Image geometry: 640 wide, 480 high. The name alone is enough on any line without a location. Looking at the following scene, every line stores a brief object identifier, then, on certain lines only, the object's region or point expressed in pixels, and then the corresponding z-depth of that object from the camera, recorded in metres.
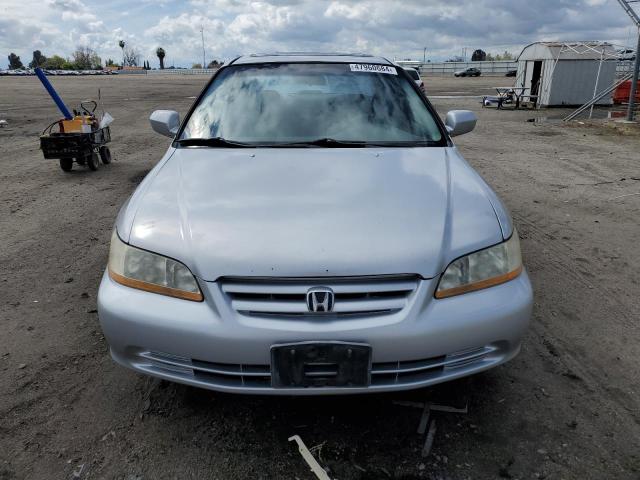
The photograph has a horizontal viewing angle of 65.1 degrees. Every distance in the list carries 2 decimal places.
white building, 17.44
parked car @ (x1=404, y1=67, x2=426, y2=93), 15.09
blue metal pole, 6.82
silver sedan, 1.88
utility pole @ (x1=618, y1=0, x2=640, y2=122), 12.18
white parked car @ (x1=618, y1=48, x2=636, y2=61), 17.50
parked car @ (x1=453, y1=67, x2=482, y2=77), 55.27
